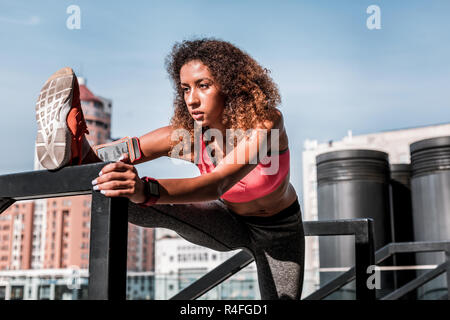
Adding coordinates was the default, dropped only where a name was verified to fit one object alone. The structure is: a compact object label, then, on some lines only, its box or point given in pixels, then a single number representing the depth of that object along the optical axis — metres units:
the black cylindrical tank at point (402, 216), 4.80
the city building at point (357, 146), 15.32
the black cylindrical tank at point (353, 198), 4.79
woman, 1.04
